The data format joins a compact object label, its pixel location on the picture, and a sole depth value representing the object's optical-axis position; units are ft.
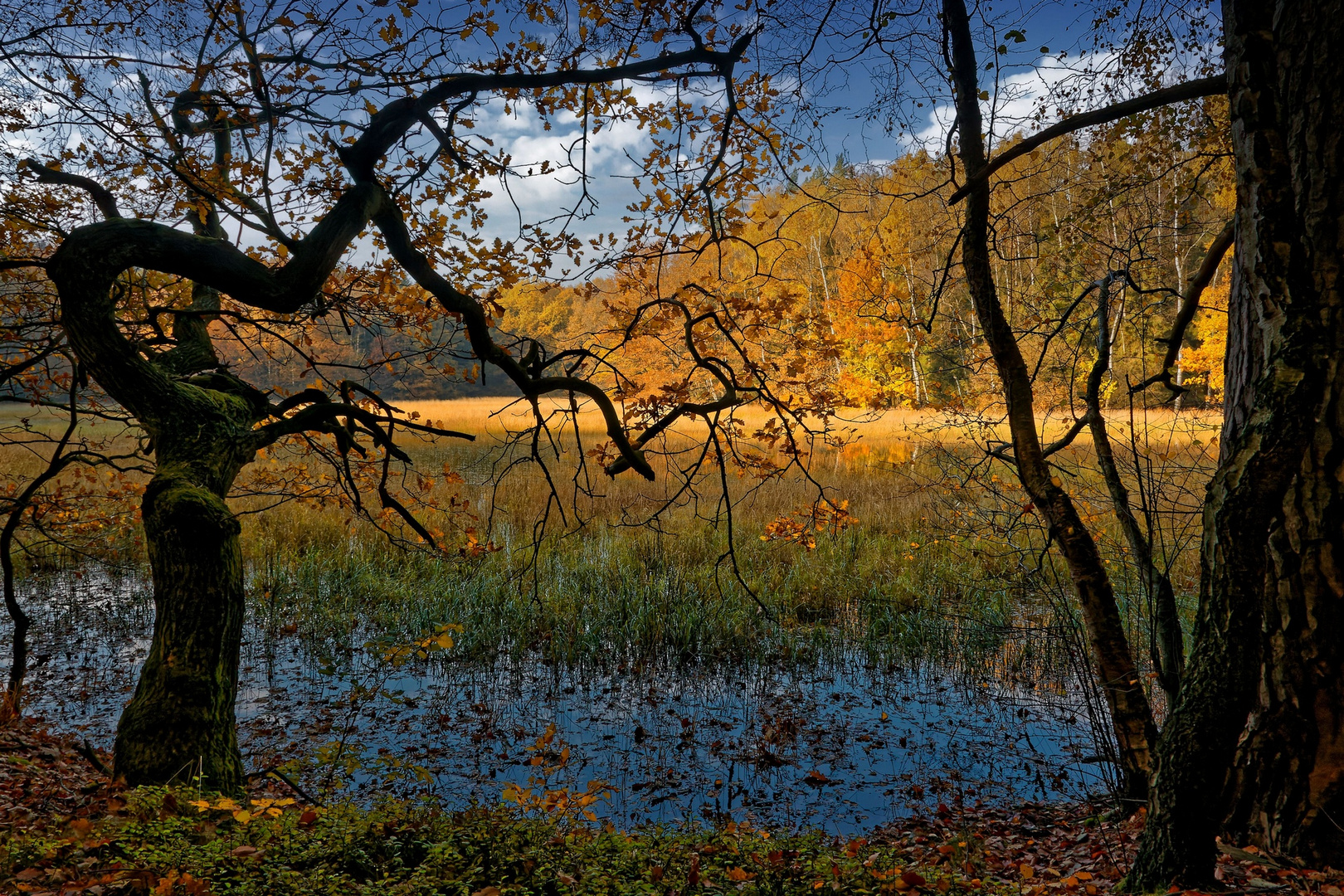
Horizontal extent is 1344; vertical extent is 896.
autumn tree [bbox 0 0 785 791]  10.80
